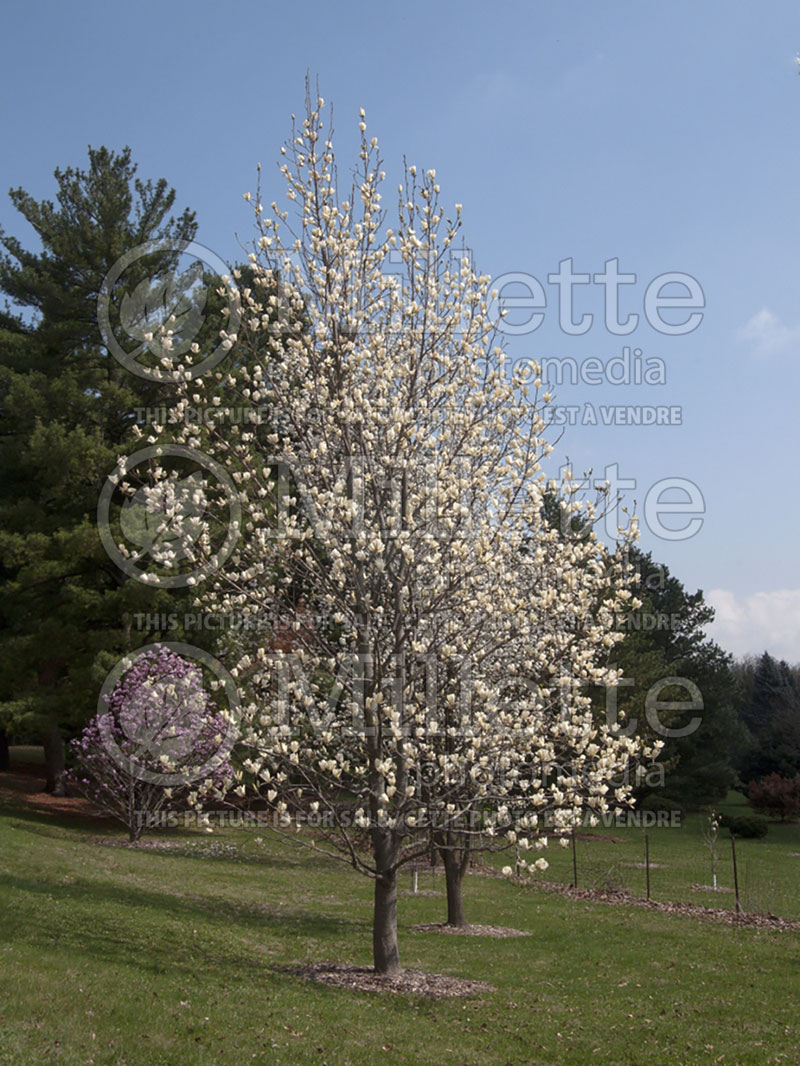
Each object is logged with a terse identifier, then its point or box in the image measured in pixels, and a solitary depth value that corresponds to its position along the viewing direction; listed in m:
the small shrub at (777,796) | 36.38
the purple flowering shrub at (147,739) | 19.11
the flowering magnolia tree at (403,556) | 9.21
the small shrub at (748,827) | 31.33
